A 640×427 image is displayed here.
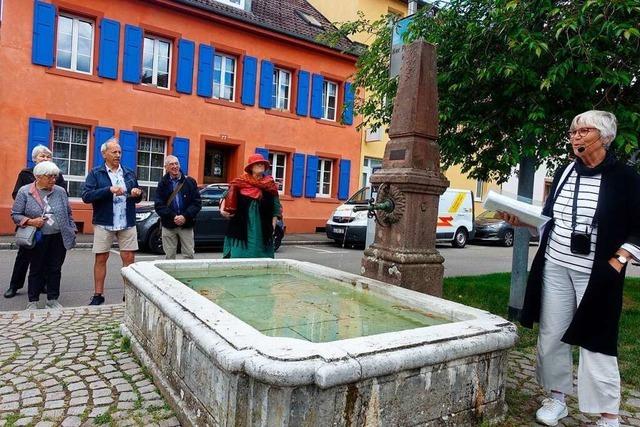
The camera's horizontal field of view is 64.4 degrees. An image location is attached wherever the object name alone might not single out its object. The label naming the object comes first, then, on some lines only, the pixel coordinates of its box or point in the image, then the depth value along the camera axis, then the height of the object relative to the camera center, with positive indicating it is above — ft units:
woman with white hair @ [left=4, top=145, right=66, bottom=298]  20.16 -3.82
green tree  14.67 +4.15
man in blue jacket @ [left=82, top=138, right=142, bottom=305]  18.61 -1.17
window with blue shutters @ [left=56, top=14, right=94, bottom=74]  42.73 +10.96
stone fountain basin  7.18 -2.89
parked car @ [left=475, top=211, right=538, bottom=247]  65.57 -4.11
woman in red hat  16.58 -0.90
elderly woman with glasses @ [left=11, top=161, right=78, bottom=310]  18.33 -1.96
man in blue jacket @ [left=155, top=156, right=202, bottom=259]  20.57 -1.09
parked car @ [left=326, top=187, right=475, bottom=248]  46.26 -2.63
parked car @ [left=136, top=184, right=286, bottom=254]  34.35 -3.13
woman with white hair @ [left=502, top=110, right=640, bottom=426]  9.30 -1.16
